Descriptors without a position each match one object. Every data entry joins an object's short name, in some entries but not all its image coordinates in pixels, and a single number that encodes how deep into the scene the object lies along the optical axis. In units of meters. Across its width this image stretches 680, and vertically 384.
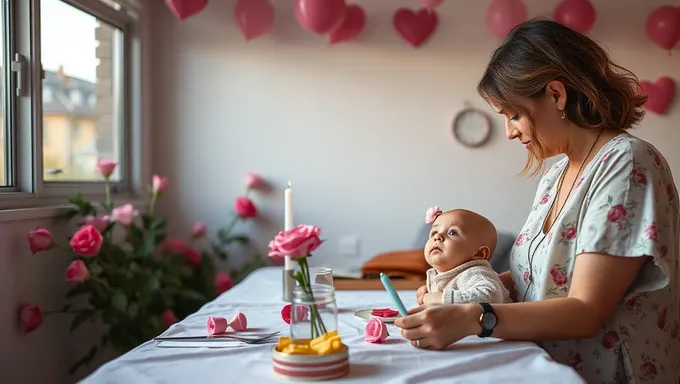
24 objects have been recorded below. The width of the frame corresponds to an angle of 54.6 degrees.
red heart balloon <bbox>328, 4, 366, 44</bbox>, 3.47
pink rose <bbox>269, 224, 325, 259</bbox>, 0.99
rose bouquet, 2.43
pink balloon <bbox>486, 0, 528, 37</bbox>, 3.35
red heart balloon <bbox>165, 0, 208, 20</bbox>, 3.11
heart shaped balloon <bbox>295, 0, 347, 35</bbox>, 3.12
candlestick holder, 1.42
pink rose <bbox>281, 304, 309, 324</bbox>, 1.06
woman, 1.21
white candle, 1.27
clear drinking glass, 1.46
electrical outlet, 3.62
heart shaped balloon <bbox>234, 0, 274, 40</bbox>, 3.40
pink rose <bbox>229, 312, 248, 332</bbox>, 1.37
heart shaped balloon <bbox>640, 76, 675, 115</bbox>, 3.47
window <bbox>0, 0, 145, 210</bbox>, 2.49
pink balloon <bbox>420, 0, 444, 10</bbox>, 3.27
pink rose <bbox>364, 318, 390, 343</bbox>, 1.26
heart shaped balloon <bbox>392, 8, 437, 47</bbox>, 3.46
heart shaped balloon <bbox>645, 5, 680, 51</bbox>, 3.40
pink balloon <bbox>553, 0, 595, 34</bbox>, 3.39
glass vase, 1.05
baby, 1.44
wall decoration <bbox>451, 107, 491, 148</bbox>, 3.56
